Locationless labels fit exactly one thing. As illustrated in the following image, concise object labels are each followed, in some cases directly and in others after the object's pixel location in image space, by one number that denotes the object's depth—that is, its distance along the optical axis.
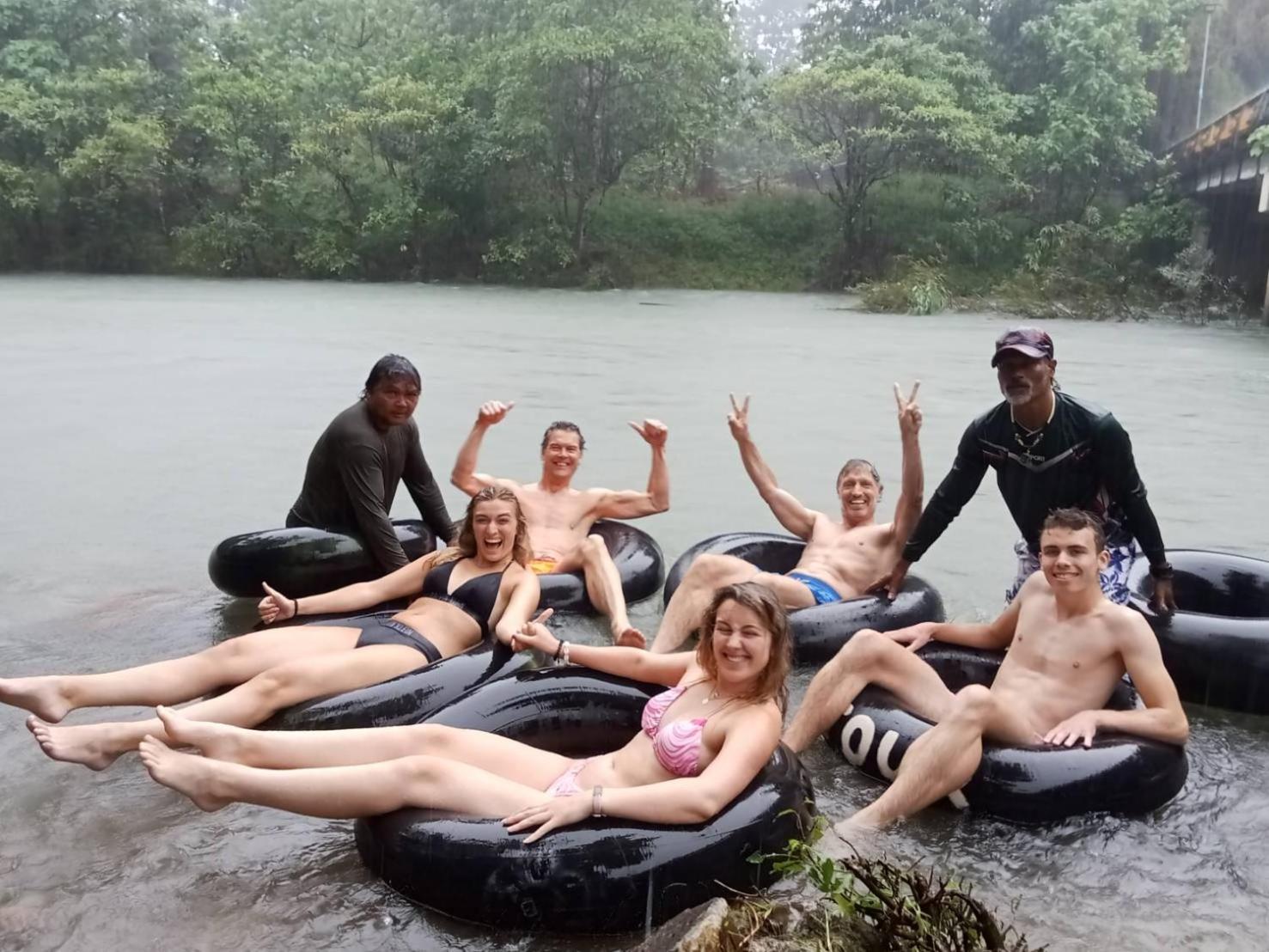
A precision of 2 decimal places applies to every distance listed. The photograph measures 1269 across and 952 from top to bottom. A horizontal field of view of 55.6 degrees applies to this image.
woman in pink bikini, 2.91
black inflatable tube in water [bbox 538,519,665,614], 5.16
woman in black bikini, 3.52
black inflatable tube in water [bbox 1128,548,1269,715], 4.36
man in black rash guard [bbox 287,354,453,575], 4.94
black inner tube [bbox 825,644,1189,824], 3.47
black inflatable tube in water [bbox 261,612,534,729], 3.69
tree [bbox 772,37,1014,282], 23.48
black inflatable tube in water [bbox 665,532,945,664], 4.70
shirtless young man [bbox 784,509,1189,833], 3.48
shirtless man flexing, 5.67
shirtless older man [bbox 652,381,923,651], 4.80
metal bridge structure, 17.77
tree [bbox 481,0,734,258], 24.06
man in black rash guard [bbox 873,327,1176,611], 4.09
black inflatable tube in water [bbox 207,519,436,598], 5.08
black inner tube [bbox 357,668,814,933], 2.85
